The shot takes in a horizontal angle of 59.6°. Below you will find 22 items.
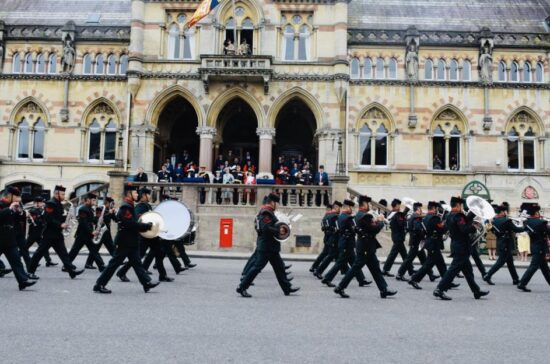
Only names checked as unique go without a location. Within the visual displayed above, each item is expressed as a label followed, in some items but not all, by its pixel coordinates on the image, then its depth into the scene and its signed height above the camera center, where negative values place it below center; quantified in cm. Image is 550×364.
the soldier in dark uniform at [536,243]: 1134 -63
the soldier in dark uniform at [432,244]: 1144 -72
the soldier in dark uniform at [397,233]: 1316 -54
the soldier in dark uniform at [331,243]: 1261 -83
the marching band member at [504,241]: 1245 -66
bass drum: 1256 -28
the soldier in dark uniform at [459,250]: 992 -74
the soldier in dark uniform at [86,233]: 1230 -70
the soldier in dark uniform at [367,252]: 980 -82
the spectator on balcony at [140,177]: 2041 +129
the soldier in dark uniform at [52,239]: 1135 -82
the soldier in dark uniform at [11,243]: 961 -79
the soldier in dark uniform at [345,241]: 1076 -66
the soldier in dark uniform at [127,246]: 962 -80
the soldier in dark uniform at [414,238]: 1241 -63
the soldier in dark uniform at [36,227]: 1384 -67
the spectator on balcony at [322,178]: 2080 +144
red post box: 1972 -106
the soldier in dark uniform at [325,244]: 1320 -91
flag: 2213 +924
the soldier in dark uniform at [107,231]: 1339 -73
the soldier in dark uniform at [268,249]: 966 -79
